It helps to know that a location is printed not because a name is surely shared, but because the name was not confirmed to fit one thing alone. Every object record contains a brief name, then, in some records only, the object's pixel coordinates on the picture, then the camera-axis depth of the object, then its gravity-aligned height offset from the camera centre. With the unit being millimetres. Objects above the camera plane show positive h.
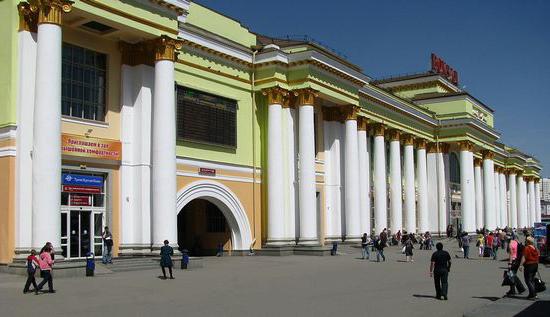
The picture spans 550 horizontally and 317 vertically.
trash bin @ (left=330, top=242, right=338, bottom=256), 33094 -2121
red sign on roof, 62938 +13445
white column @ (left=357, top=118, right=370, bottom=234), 40338 +1869
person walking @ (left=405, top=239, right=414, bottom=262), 30164 -1904
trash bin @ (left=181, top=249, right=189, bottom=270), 23969 -1817
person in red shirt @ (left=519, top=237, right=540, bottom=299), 15180 -1418
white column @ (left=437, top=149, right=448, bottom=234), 55000 +1240
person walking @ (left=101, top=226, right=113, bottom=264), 23188 -1230
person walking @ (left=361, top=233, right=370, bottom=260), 31250 -1952
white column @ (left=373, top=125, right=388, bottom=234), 44406 +2122
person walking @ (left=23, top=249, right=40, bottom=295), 15984 -1388
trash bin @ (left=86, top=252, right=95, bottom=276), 20242 -1642
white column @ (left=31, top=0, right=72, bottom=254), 20422 +2591
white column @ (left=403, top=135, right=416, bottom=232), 50094 +1639
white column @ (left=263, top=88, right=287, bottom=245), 32844 +1975
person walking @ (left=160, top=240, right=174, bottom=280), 19578 -1386
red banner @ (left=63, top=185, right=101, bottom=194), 23803 +830
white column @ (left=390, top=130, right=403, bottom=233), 47594 +1713
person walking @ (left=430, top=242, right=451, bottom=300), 15367 -1516
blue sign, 23692 +1177
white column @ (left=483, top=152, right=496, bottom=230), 60500 +1293
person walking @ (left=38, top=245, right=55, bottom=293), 16109 -1362
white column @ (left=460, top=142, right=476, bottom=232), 55031 +1631
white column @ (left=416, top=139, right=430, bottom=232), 52500 +1615
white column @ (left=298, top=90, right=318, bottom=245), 33156 +1920
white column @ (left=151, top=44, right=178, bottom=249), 25109 +2084
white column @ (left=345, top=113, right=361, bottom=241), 37500 +1325
